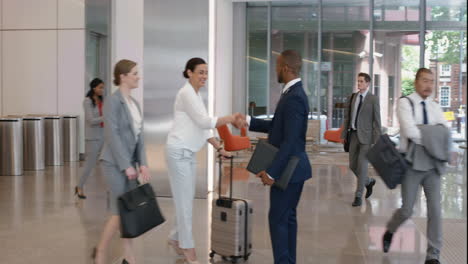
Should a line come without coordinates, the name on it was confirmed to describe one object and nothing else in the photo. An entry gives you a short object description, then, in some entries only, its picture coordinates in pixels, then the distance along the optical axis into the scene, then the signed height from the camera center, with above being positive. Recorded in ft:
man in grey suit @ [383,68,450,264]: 16.37 -1.19
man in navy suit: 14.28 -1.07
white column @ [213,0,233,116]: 57.93 +4.74
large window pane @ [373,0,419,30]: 63.46 +9.74
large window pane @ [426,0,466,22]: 62.95 +10.19
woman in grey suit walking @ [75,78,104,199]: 28.35 -1.04
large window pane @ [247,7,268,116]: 67.05 +4.84
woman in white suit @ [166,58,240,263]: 16.55 -1.17
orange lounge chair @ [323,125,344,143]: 56.40 -2.80
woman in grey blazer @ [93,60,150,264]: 15.07 -0.98
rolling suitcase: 17.53 -3.63
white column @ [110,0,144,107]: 28.58 +3.55
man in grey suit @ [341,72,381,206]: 27.09 -0.94
